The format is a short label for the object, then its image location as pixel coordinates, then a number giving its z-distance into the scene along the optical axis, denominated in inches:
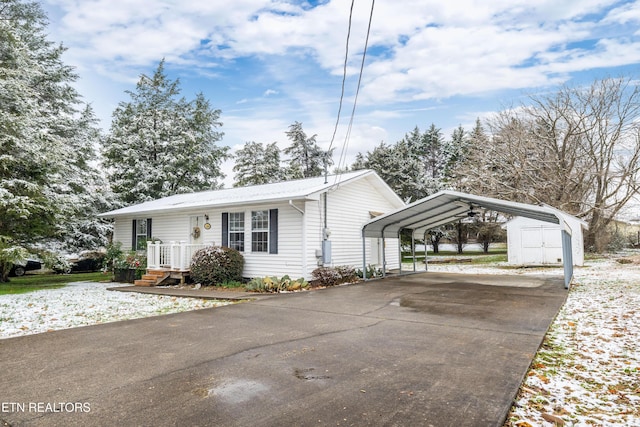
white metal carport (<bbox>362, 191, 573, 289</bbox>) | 389.7
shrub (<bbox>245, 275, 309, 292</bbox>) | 407.8
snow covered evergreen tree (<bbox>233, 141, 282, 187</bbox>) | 1365.7
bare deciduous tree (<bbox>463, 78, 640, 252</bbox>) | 826.2
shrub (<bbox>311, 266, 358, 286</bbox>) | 443.8
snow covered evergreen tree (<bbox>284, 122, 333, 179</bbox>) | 1478.8
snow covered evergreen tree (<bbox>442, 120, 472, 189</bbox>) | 1373.5
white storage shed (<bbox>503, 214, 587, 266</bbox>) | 711.1
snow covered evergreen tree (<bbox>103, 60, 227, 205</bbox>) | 901.8
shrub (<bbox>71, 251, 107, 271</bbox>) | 778.2
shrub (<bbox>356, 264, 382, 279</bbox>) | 524.1
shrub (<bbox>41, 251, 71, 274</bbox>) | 467.2
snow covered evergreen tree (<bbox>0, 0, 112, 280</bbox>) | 447.5
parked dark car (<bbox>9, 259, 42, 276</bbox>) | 690.2
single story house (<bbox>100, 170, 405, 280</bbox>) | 444.8
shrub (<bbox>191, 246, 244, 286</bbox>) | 450.9
